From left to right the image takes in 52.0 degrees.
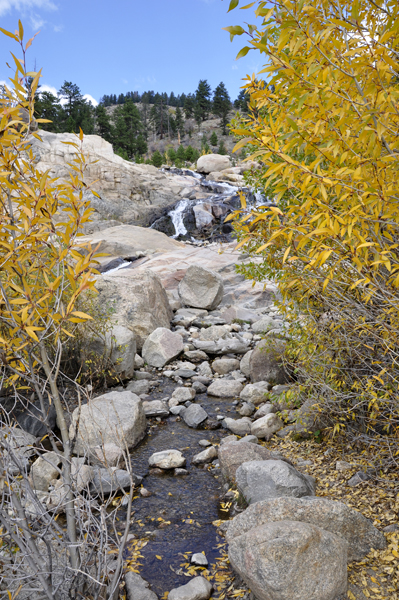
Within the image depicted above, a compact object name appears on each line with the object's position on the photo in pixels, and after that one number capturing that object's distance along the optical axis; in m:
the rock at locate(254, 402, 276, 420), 5.66
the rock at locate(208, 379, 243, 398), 6.57
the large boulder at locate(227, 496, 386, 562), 2.94
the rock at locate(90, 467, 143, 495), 4.18
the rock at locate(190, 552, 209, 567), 3.27
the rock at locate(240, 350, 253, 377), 7.09
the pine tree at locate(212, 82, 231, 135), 54.62
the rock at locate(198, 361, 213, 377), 7.35
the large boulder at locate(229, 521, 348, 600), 2.49
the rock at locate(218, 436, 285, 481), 4.28
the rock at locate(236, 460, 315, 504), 3.57
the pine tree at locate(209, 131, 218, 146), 44.38
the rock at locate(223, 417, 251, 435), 5.40
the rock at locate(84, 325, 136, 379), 6.62
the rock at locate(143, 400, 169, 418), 5.96
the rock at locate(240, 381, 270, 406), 6.11
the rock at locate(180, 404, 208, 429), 5.69
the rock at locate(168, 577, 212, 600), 2.88
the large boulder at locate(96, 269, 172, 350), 8.17
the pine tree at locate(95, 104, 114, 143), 36.41
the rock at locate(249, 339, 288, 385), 6.31
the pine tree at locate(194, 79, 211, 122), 59.12
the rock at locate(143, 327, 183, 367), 7.67
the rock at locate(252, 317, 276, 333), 8.69
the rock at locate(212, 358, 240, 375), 7.40
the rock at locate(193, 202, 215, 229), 20.52
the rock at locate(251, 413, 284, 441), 5.16
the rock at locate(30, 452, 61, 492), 4.32
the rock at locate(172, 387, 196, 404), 6.40
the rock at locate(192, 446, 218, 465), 4.84
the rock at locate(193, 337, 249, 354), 8.10
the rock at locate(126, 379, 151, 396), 6.69
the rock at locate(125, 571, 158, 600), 2.90
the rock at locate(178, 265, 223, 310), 10.50
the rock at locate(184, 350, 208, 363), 7.99
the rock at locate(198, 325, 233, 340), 8.73
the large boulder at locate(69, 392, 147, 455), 4.94
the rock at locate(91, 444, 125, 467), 4.51
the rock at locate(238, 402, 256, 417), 5.85
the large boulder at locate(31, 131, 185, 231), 21.75
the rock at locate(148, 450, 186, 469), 4.71
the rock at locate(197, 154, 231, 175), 30.44
